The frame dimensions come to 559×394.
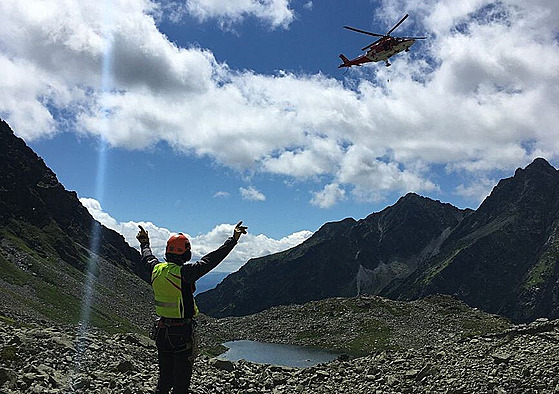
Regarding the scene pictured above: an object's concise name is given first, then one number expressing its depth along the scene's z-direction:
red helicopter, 60.25
